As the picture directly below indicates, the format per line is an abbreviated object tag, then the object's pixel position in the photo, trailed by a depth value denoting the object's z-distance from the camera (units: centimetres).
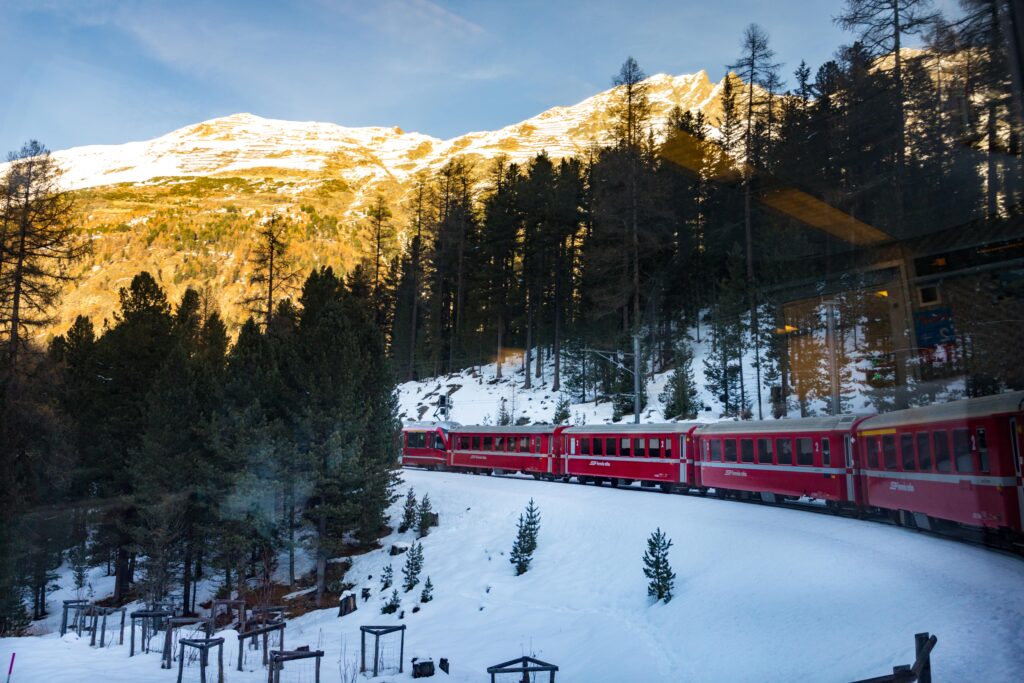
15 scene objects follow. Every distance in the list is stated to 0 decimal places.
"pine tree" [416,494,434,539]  2714
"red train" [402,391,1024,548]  1186
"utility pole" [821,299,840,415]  2447
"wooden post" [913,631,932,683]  606
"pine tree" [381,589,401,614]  2102
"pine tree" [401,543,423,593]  2258
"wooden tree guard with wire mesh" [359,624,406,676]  1485
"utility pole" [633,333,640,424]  2938
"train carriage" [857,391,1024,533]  1137
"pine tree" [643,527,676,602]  1504
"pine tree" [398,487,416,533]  2839
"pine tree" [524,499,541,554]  2105
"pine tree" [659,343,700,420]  3434
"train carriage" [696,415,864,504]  1778
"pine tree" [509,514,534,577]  2055
